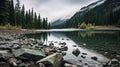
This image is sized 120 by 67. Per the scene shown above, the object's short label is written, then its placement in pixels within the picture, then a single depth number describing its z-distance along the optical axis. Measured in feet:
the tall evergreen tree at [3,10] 60.38
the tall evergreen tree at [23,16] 113.38
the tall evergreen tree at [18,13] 101.37
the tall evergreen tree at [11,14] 85.82
